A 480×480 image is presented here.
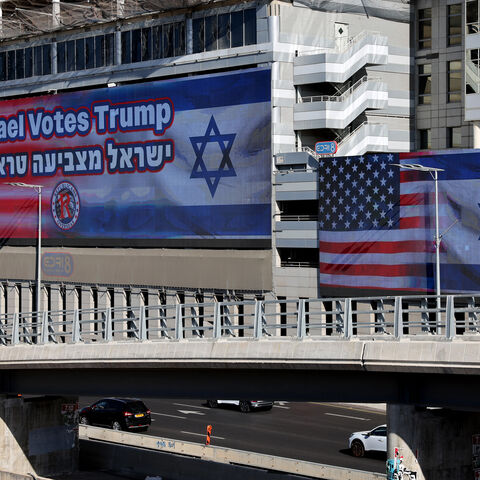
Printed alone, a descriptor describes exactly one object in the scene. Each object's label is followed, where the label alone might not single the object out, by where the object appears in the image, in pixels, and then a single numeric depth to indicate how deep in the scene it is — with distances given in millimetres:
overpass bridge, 30250
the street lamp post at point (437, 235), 57769
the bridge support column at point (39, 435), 42500
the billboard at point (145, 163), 75250
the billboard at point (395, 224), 65875
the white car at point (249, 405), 62719
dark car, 55562
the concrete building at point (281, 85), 73812
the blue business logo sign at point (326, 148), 73188
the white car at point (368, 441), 49062
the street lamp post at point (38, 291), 63634
